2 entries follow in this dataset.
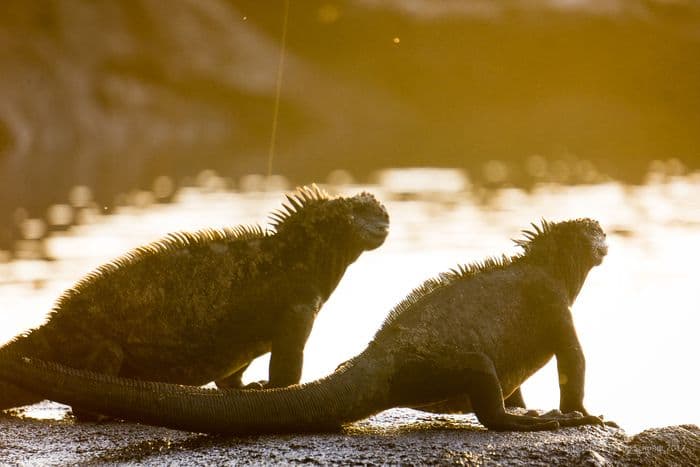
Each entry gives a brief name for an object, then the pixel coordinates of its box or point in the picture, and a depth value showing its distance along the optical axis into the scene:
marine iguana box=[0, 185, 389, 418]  14.92
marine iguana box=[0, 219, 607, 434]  12.08
